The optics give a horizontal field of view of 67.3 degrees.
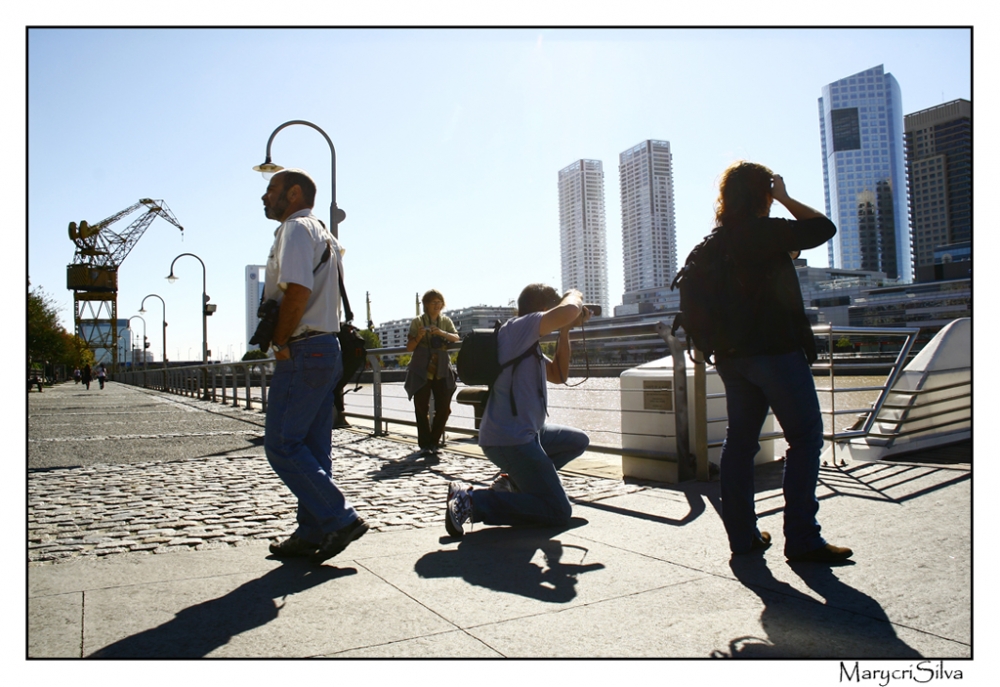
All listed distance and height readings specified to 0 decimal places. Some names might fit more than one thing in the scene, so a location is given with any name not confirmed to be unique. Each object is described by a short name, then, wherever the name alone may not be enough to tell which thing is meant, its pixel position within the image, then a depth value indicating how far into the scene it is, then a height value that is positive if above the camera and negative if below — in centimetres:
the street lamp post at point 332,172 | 1284 +355
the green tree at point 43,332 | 4895 +244
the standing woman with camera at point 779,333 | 296 +6
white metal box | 518 -48
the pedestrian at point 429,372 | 739 -14
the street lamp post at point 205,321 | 3319 +188
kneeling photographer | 380 -46
